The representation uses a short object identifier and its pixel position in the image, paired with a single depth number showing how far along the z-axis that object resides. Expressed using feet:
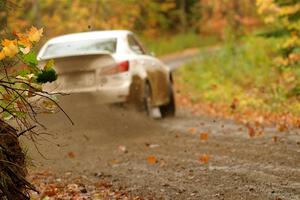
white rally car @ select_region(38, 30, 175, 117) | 70.54
